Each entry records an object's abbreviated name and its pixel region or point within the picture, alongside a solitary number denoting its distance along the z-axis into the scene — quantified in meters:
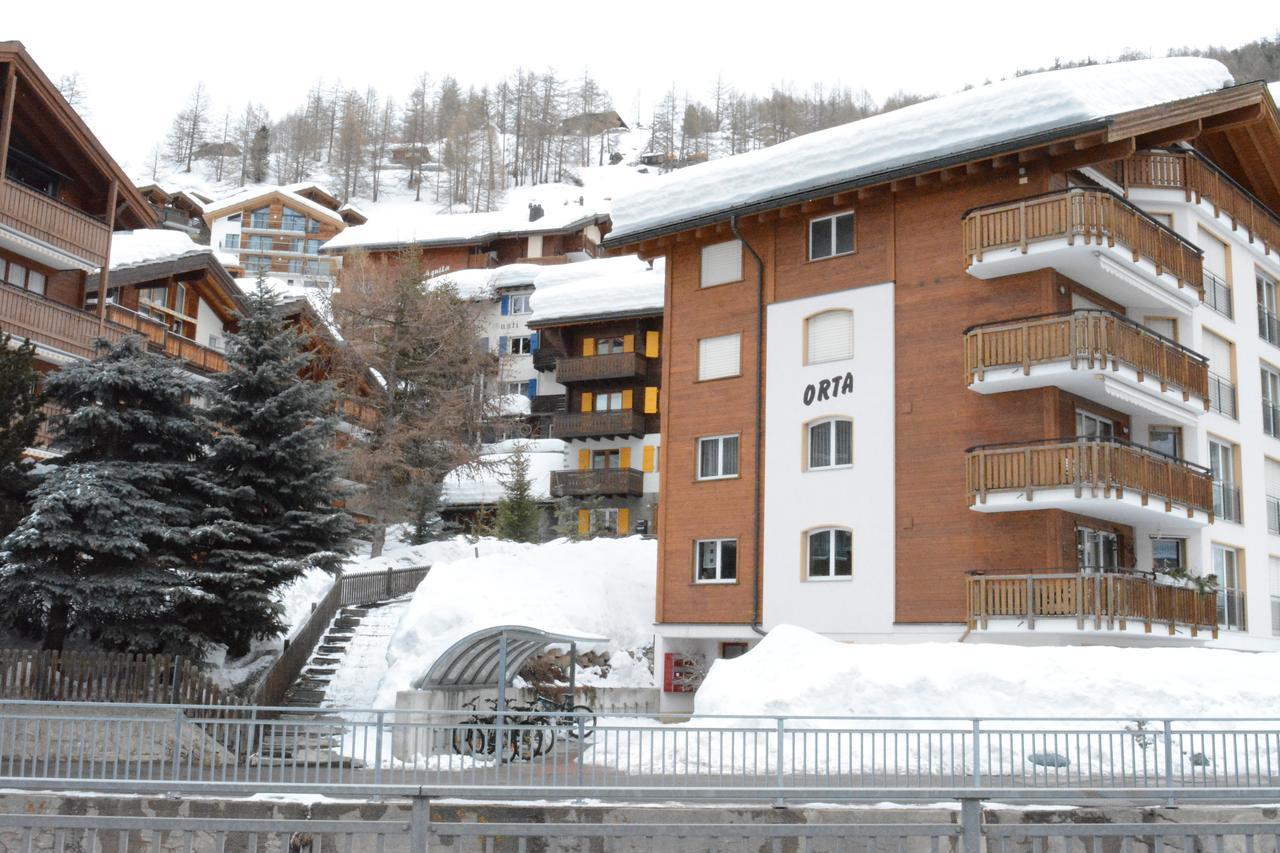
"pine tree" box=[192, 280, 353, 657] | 26.14
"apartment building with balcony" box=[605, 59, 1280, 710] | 27.12
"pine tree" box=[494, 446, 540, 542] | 49.91
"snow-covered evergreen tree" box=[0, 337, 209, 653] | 23.66
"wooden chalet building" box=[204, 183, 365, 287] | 110.94
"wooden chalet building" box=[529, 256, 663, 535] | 58.50
